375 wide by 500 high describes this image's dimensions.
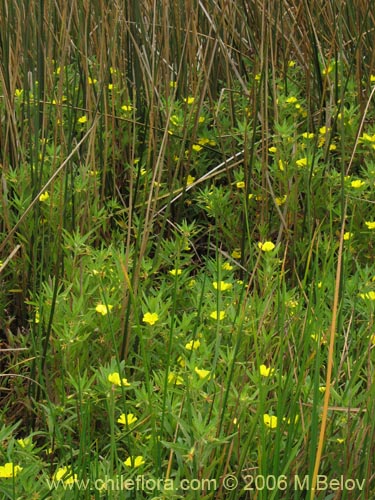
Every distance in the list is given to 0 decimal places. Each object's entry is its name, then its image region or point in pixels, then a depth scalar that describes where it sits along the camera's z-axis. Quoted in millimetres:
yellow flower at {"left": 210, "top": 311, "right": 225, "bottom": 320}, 2547
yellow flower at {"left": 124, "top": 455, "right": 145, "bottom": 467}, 2262
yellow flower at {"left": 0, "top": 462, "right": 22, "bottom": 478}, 2243
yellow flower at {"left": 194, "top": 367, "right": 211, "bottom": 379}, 2333
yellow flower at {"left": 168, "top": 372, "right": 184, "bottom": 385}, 2413
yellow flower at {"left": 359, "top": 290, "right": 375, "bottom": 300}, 2597
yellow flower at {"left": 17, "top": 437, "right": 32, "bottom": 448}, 2312
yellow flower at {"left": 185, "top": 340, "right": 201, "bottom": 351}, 2464
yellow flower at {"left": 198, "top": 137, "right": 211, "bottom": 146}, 3329
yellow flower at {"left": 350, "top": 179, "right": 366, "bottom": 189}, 2971
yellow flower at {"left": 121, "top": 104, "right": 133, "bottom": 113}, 3253
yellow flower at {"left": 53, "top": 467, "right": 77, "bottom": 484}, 2247
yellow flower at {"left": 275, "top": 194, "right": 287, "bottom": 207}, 3080
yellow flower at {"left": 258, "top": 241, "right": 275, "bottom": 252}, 2722
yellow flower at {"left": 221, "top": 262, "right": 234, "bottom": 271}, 2776
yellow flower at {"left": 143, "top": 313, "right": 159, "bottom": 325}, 2536
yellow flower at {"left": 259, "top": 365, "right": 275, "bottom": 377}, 2383
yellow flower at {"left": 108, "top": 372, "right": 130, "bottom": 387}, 2352
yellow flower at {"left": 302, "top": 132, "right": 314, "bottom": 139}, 3073
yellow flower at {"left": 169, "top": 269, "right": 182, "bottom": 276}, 2744
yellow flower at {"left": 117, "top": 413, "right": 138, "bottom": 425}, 2345
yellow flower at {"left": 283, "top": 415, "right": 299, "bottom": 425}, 2270
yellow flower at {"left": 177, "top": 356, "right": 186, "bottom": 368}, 2486
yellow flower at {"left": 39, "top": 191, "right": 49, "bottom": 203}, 2928
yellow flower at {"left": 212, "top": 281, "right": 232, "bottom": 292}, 2654
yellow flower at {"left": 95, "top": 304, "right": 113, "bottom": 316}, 2573
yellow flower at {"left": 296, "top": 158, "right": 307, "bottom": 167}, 3017
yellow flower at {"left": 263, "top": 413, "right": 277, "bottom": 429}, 2300
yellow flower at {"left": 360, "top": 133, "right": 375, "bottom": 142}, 3127
